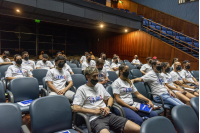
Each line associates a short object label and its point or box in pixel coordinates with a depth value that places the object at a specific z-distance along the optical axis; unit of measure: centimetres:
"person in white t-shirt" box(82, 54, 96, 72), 449
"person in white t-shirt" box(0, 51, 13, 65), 479
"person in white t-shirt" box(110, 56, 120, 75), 491
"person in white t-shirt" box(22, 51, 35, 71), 425
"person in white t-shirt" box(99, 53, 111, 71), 499
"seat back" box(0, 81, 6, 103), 216
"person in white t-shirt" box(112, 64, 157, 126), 201
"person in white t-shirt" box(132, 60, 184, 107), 279
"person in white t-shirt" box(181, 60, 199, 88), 411
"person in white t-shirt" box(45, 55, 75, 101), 265
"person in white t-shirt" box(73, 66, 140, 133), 167
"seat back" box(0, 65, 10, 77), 377
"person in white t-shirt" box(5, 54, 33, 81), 311
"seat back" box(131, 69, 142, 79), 444
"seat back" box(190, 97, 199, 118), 173
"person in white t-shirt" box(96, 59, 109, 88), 321
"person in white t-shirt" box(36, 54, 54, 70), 460
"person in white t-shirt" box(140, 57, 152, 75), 471
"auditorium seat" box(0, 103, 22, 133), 135
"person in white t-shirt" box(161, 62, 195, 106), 301
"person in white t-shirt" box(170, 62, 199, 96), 378
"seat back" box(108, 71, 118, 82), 400
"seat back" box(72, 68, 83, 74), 436
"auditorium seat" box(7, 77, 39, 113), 243
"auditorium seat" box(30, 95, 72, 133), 149
